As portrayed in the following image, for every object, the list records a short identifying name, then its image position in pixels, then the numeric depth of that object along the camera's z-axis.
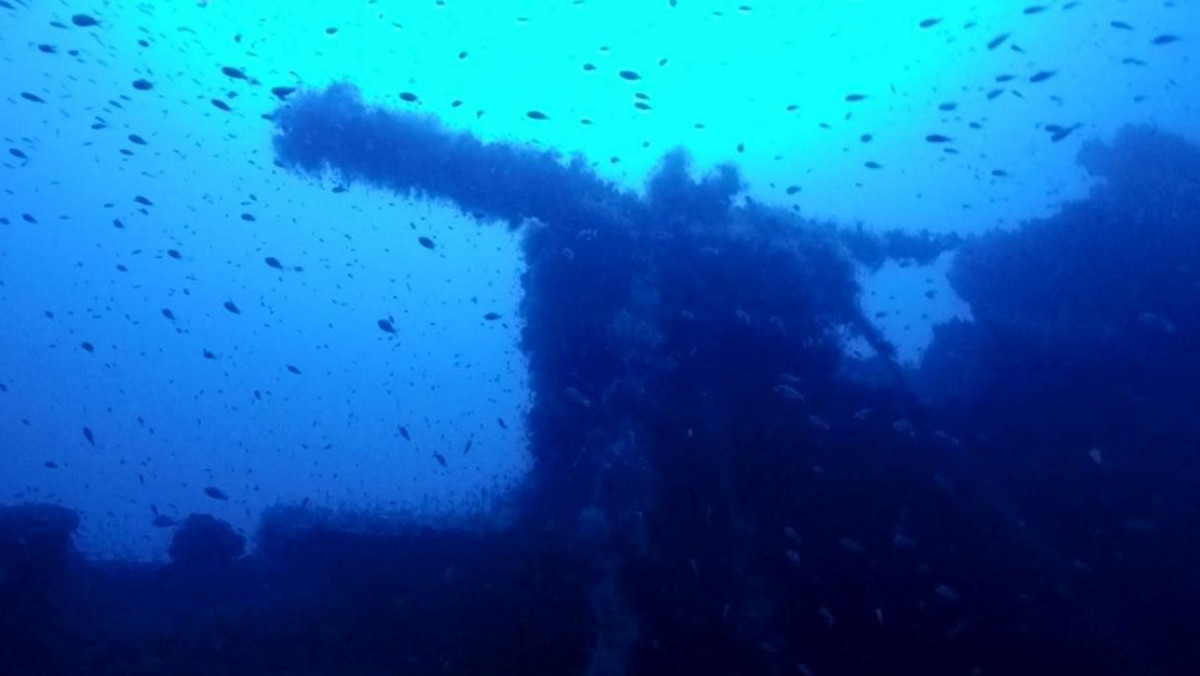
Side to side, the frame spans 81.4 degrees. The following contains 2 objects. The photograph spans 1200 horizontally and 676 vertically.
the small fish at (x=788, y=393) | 9.52
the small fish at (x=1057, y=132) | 8.90
